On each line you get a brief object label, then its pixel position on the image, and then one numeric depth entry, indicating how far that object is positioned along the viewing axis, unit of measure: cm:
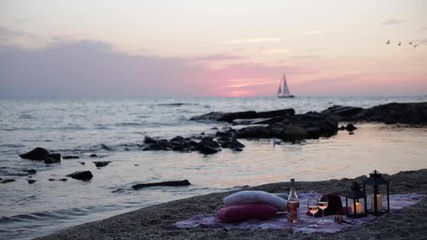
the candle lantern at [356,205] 698
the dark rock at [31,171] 1617
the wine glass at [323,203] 694
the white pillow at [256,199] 762
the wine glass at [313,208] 690
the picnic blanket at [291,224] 672
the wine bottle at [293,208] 697
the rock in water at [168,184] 1327
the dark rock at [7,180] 1454
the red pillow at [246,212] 741
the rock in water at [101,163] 1779
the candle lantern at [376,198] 705
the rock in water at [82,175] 1482
